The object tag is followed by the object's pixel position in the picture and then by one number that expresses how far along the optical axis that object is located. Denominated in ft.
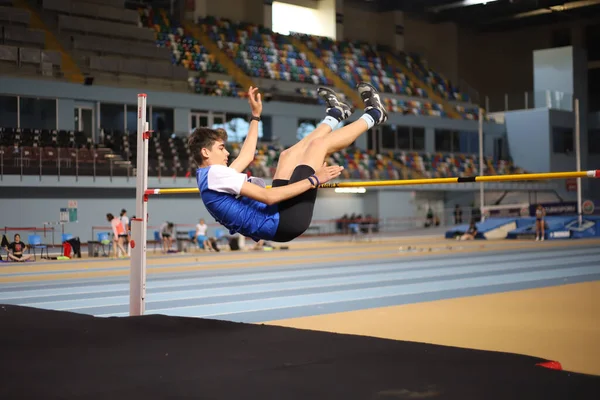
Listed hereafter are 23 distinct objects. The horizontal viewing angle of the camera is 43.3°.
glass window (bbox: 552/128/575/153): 133.18
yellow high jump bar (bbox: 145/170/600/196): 17.17
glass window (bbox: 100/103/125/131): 88.07
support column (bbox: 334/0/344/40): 123.95
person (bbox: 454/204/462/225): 118.93
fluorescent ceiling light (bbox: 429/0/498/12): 117.80
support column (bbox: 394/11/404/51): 133.28
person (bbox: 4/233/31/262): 58.75
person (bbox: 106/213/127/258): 64.03
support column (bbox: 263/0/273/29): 117.02
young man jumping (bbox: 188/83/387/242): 16.87
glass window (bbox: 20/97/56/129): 82.02
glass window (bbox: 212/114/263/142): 98.07
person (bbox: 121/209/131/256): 65.16
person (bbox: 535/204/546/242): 82.68
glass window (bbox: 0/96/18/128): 81.02
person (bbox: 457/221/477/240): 86.63
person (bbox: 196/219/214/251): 72.03
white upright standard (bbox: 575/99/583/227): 88.53
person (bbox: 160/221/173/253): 69.98
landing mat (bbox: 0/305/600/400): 12.53
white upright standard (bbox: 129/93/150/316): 24.04
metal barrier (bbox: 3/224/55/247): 72.43
